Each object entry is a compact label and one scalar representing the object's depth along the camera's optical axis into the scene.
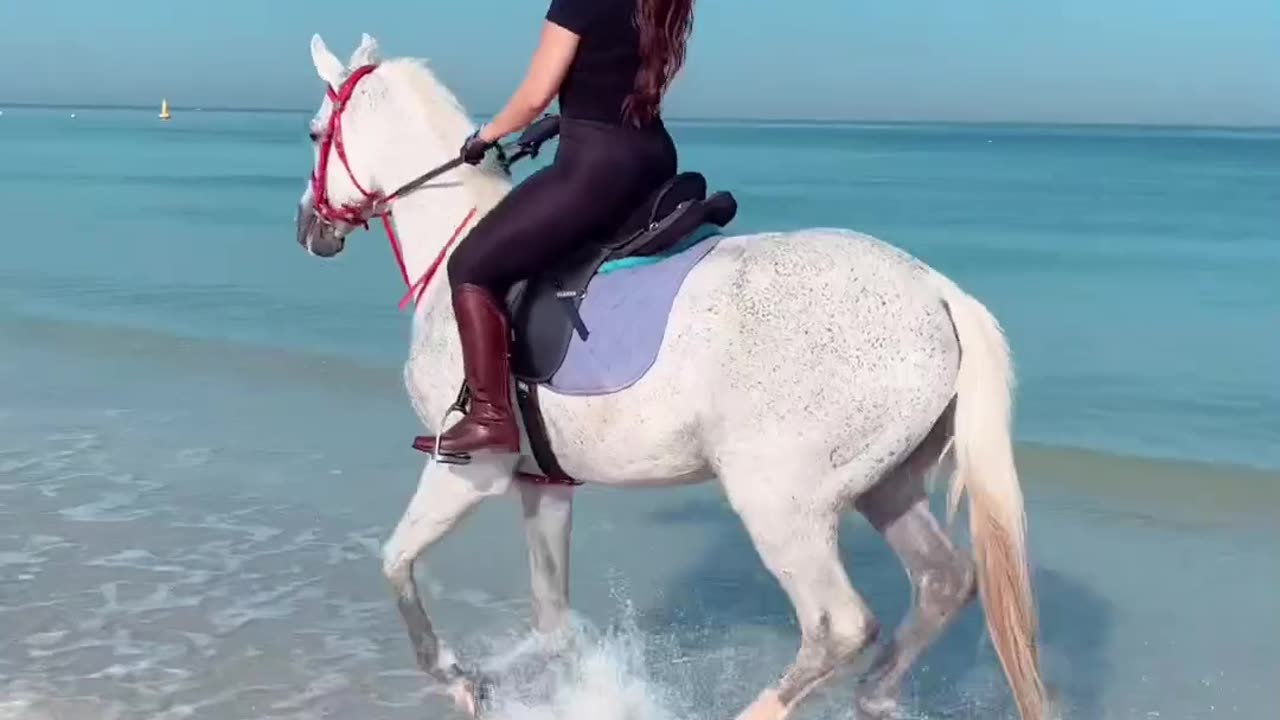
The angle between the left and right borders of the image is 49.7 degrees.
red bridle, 4.94
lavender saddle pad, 4.29
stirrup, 4.54
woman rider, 4.19
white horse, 4.13
